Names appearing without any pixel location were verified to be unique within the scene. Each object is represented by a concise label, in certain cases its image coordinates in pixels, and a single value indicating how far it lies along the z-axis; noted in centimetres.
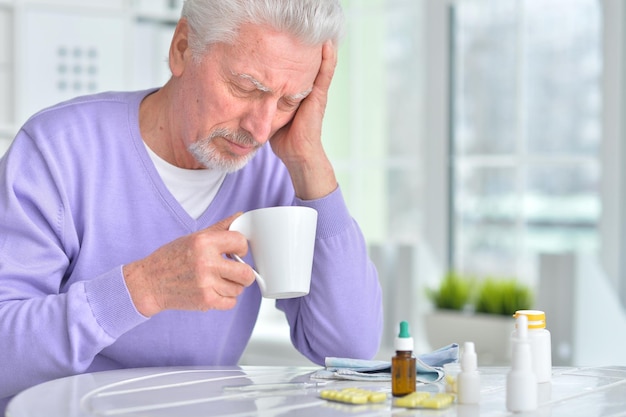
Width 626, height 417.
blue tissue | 174
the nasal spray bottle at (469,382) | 161
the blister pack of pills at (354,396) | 160
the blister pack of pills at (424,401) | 159
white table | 156
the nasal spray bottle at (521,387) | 158
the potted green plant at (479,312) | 318
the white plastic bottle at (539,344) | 170
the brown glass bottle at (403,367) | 163
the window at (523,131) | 343
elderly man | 172
